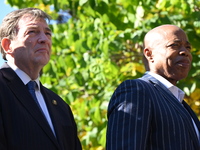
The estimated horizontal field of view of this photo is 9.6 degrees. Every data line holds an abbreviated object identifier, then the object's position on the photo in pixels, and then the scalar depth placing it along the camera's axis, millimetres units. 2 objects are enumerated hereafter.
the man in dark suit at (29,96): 6428
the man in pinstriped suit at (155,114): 6514
